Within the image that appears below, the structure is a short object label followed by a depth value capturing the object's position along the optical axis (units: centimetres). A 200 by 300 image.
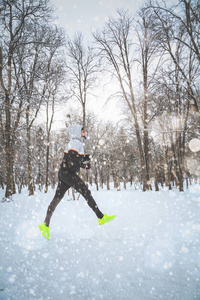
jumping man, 297
